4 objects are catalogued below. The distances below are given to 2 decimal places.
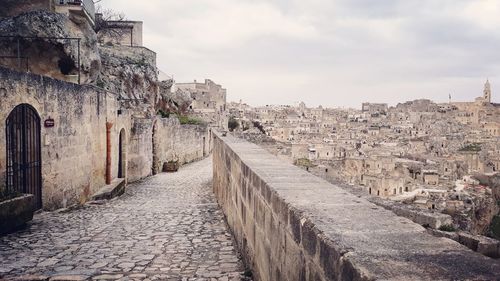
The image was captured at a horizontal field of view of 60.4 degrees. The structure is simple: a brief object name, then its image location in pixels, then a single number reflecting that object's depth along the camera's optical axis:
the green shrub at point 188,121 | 26.77
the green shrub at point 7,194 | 6.83
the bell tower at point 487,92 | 167.01
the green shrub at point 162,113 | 24.95
